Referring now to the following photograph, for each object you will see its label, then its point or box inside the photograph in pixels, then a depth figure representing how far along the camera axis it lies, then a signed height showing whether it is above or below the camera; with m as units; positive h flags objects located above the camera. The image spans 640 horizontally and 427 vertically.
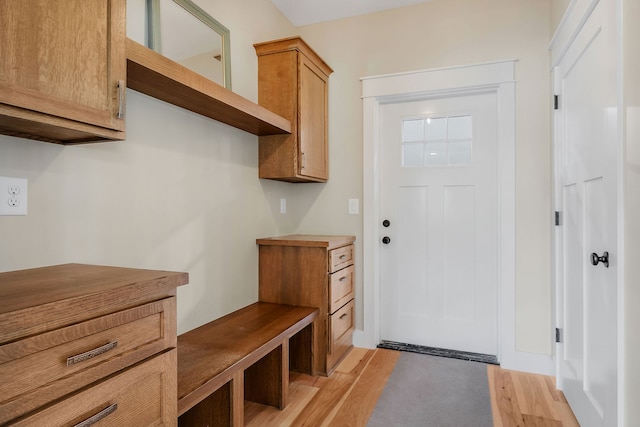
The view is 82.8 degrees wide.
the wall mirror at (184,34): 1.66 +0.93
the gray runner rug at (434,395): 1.90 -1.06
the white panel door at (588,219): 1.43 -0.02
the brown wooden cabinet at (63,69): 0.91 +0.41
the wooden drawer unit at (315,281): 2.38 -0.45
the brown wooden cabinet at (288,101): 2.47 +0.80
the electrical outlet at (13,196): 1.17 +0.06
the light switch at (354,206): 2.94 +0.07
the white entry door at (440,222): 2.68 -0.05
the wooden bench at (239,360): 1.44 -0.63
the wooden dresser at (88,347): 0.77 -0.32
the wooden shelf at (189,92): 1.37 +0.56
